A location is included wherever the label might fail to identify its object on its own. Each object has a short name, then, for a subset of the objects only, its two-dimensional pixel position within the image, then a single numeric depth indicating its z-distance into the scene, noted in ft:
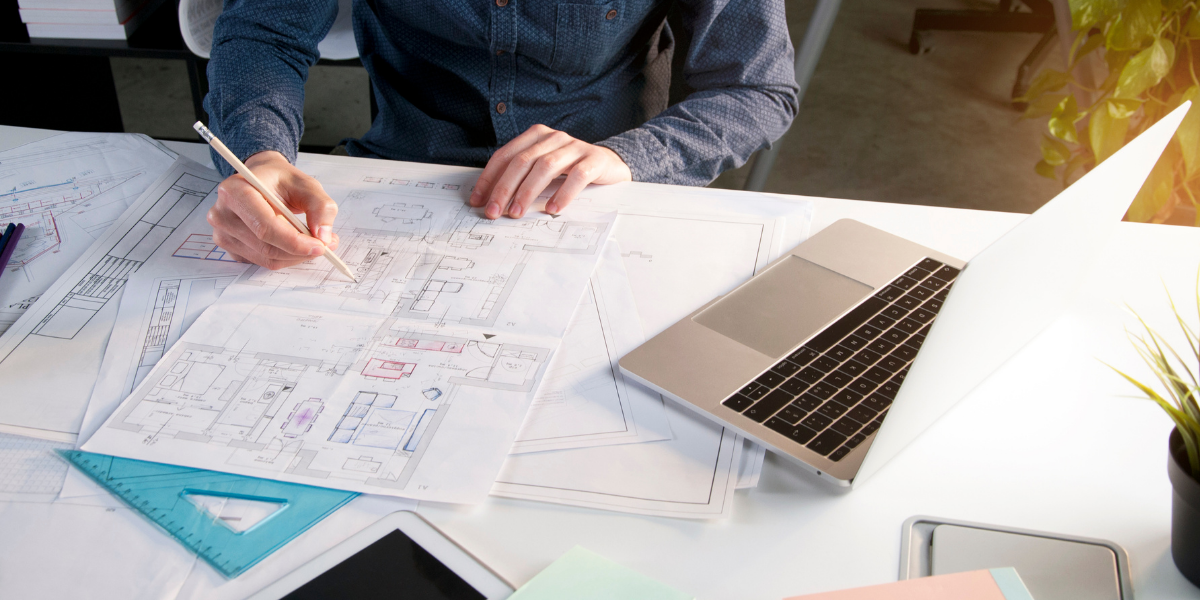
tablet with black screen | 1.53
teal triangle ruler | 1.62
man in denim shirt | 2.97
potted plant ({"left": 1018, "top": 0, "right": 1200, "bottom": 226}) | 4.58
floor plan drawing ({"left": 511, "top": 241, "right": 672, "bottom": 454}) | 1.89
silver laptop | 1.57
